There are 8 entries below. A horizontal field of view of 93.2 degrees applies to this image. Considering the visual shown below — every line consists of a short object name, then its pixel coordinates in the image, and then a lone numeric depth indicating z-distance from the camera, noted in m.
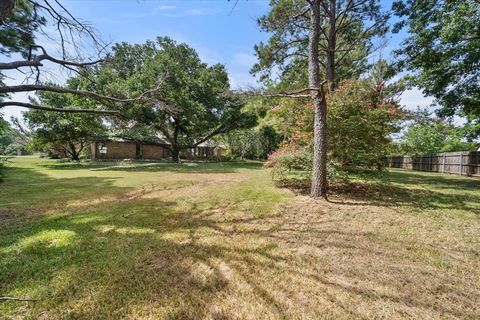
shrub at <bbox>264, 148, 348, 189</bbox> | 6.93
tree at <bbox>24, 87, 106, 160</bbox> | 16.28
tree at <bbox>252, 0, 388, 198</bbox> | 5.76
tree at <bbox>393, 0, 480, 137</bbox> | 8.99
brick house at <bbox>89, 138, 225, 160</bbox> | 24.36
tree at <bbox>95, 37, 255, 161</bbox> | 17.48
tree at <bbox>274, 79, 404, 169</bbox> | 6.97
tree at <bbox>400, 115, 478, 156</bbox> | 25.41
